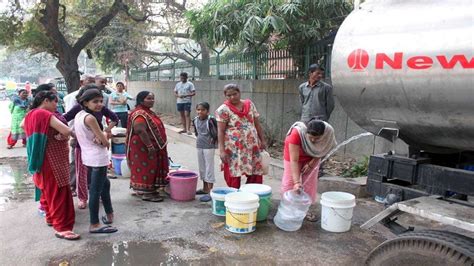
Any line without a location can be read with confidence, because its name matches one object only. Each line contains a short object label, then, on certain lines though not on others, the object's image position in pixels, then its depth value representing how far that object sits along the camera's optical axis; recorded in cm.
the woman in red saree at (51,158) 392
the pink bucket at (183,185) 528
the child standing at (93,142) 400
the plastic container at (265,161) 491
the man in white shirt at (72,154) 526
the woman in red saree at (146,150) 499
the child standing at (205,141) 527
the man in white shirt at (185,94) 1043
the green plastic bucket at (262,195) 445
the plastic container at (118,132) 640
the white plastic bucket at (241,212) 407
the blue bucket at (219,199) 459
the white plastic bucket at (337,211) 418
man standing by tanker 565
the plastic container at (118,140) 635
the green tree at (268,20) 666
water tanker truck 202
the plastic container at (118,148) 643
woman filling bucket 404
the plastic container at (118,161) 645
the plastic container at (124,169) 632
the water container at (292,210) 419
